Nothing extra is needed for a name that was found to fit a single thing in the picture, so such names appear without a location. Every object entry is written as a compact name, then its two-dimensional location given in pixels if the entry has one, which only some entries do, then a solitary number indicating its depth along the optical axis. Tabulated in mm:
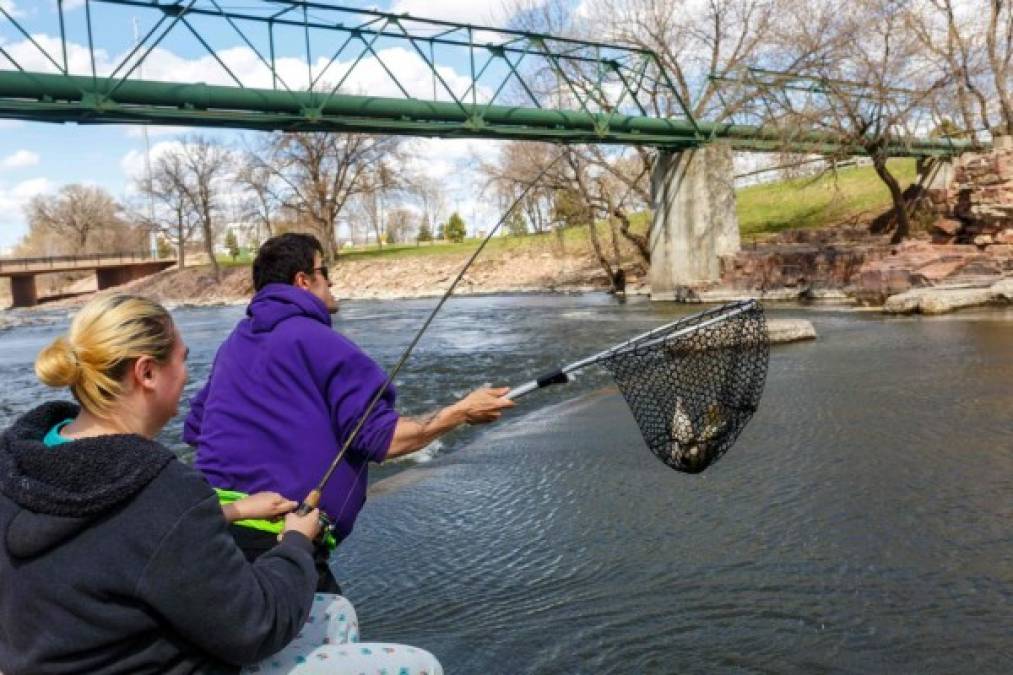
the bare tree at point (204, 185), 72250
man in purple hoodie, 3039
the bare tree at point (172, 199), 72938
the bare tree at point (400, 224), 101806
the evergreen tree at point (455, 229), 86125
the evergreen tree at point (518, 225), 64788
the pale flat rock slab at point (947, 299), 20125
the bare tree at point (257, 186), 60875
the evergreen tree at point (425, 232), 94250
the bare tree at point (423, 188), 61844
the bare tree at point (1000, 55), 27938
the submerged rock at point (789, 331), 16266
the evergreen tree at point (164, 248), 83875
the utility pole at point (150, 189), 74000
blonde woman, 1972
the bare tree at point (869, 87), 29375
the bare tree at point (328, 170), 60531
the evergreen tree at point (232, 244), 84575
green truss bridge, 22812
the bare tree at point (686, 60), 36156
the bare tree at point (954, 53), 28641
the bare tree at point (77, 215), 91688
